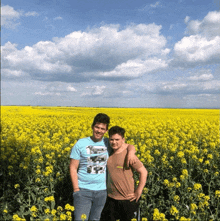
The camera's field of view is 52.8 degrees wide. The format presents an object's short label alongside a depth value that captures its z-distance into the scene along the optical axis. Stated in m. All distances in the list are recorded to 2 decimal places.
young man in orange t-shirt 3.34
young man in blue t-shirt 3.29
